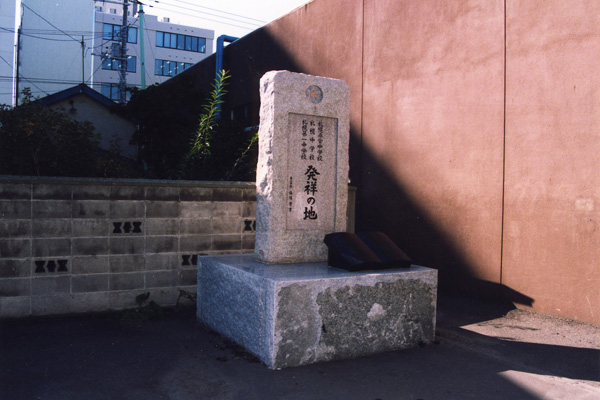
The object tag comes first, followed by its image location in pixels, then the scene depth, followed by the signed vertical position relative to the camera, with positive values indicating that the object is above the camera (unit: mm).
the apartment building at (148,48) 39219 +12758
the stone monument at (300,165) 5223 +358
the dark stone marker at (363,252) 4758 -563
